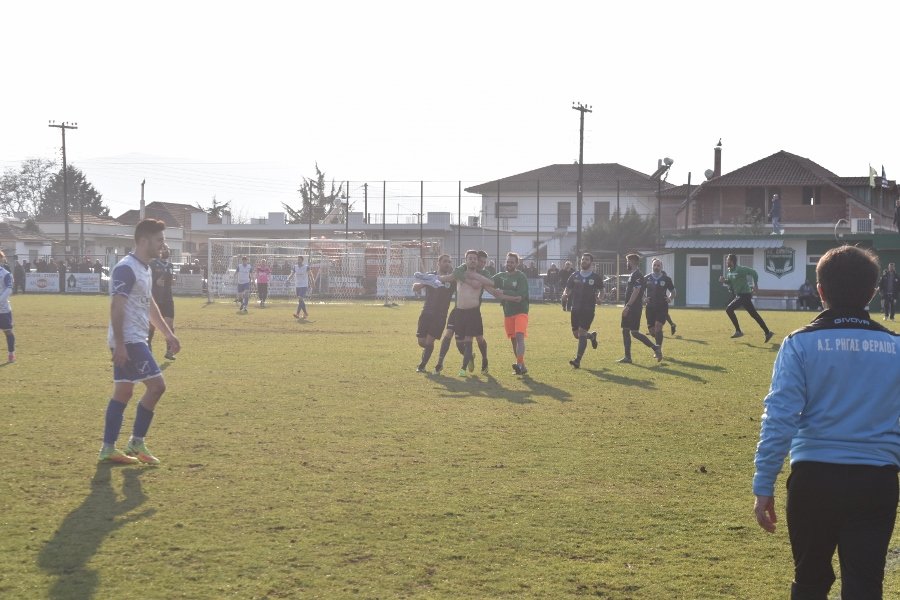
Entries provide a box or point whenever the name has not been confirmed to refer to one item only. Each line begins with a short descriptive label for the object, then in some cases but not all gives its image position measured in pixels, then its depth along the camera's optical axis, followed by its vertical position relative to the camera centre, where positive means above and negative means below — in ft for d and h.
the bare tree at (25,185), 391.65 +24.30
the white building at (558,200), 286.66 +15.93
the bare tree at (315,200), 362.33 +19.00
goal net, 172.35 -1.16
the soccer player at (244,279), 124.67 -2.47
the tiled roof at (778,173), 246.88 +20.07
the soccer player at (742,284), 82.64 -1.57
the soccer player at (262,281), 136.98 -2.90
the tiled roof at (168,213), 367.68 +14.45
